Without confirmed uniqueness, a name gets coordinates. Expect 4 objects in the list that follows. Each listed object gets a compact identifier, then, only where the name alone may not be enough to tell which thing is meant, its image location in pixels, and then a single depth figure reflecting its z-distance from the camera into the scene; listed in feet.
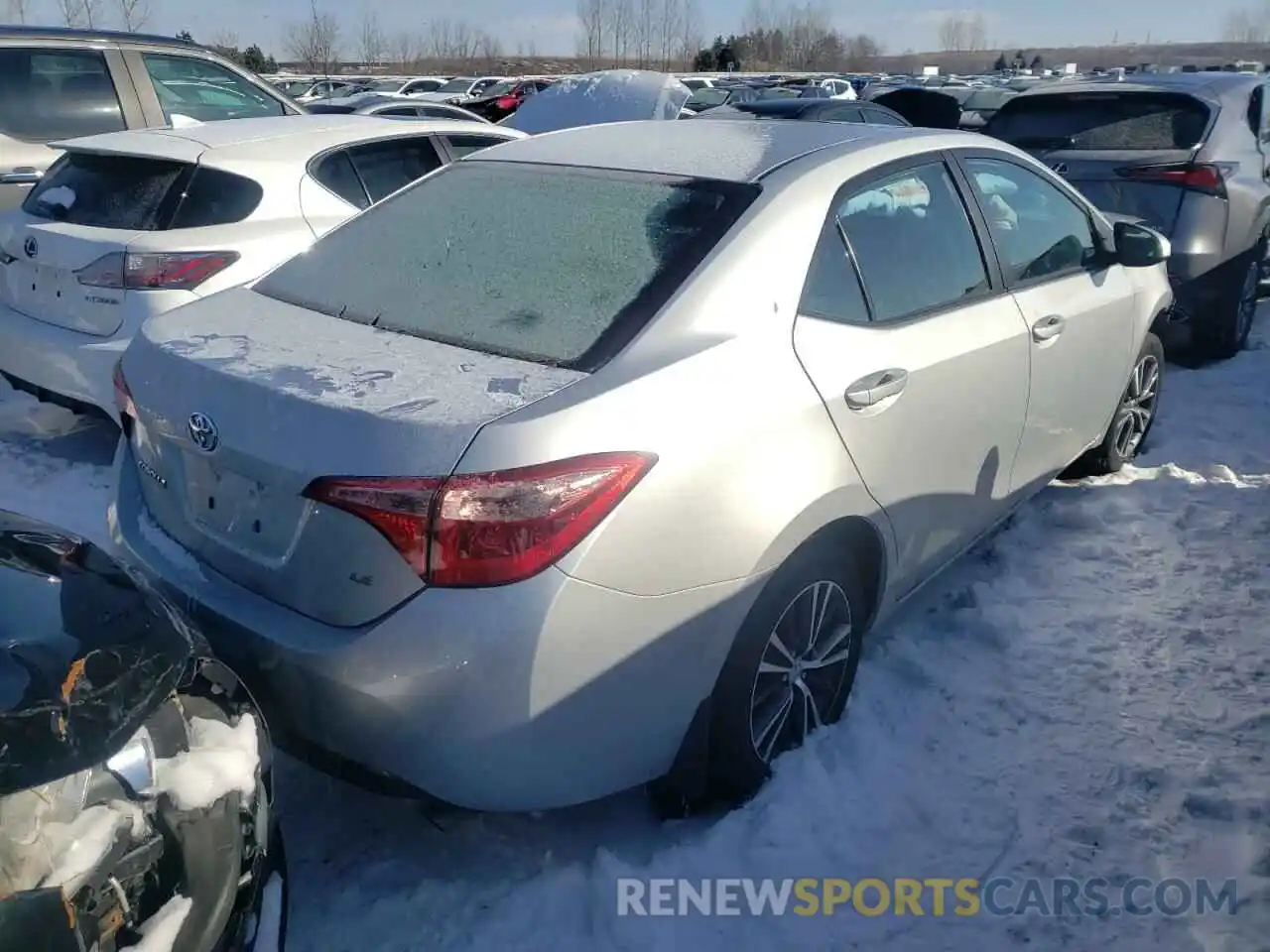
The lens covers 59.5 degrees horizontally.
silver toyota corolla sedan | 7.04
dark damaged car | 5.30
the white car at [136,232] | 14.40
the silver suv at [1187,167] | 20.80
